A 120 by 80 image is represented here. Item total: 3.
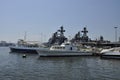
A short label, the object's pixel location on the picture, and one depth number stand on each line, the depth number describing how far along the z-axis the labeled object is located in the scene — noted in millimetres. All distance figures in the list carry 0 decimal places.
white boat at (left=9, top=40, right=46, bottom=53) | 55573
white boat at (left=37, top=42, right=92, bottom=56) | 35380
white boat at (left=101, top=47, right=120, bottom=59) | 32661
